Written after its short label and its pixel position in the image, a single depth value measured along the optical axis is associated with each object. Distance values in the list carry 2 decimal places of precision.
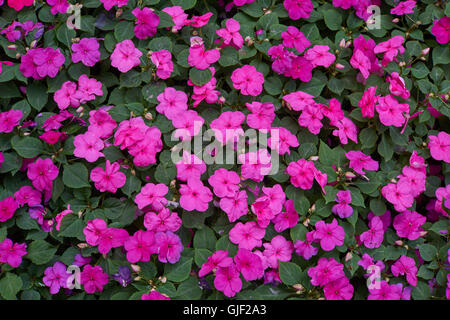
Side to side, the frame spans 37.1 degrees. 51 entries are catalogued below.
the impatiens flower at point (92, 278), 0.84
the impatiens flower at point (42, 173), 0.86
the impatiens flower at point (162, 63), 0.88
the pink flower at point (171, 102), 0.87
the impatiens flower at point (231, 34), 0.89
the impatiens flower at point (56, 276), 0.86
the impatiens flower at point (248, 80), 0.87
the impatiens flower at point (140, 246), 0.83
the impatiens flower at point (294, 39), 0.89
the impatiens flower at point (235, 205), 0.83
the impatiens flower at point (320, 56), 0.88
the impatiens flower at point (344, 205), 0.85
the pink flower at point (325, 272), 0.83
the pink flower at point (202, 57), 0.87
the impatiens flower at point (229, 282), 0.82
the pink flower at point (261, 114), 0.86
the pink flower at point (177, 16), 0.90
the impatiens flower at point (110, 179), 0.84
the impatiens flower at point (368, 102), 0.86
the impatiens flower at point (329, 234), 0.84
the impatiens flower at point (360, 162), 0.86
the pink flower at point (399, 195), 0.86
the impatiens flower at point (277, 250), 0.85
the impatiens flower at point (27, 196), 0.87
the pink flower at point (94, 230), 0.83
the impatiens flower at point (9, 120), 0.87
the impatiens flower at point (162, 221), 0.83
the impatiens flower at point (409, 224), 0.88
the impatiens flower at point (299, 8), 0.92
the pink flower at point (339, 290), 0.83
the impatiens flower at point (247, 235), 0.84
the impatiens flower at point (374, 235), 0.87
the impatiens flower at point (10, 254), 0.85
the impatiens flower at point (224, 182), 0.83
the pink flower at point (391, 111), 0.87
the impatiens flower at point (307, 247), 0.85
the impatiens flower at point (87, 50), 0.89
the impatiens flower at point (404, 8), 0.92
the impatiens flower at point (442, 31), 0.92
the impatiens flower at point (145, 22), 0.88
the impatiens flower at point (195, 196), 0.82
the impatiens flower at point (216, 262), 0.82
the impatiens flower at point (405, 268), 0.87
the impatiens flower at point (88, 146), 0.85
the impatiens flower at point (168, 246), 0.83
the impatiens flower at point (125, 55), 0.88
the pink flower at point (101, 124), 0.86
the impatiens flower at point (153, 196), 0.82
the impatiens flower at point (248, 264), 0.82
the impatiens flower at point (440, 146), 0.89
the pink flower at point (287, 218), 0.85
